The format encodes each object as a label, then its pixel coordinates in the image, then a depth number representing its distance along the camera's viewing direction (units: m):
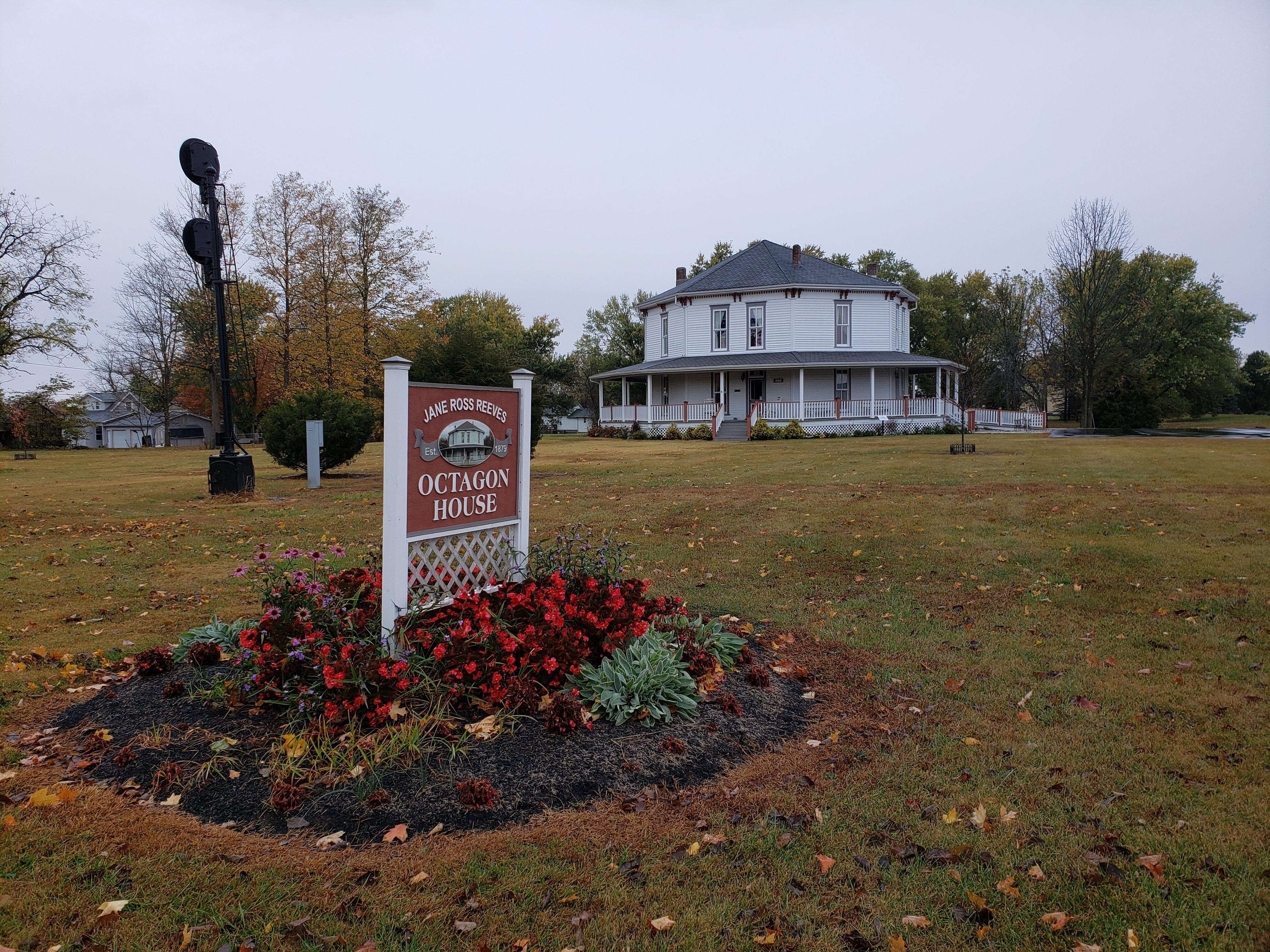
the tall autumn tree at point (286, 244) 38.44
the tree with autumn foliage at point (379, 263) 40.19
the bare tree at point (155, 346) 50.78
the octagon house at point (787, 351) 33.69
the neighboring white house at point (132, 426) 69.19
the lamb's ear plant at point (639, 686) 4.32
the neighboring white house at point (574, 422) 61.91
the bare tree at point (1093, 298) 38.00
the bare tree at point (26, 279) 25.39
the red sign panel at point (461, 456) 4.58
